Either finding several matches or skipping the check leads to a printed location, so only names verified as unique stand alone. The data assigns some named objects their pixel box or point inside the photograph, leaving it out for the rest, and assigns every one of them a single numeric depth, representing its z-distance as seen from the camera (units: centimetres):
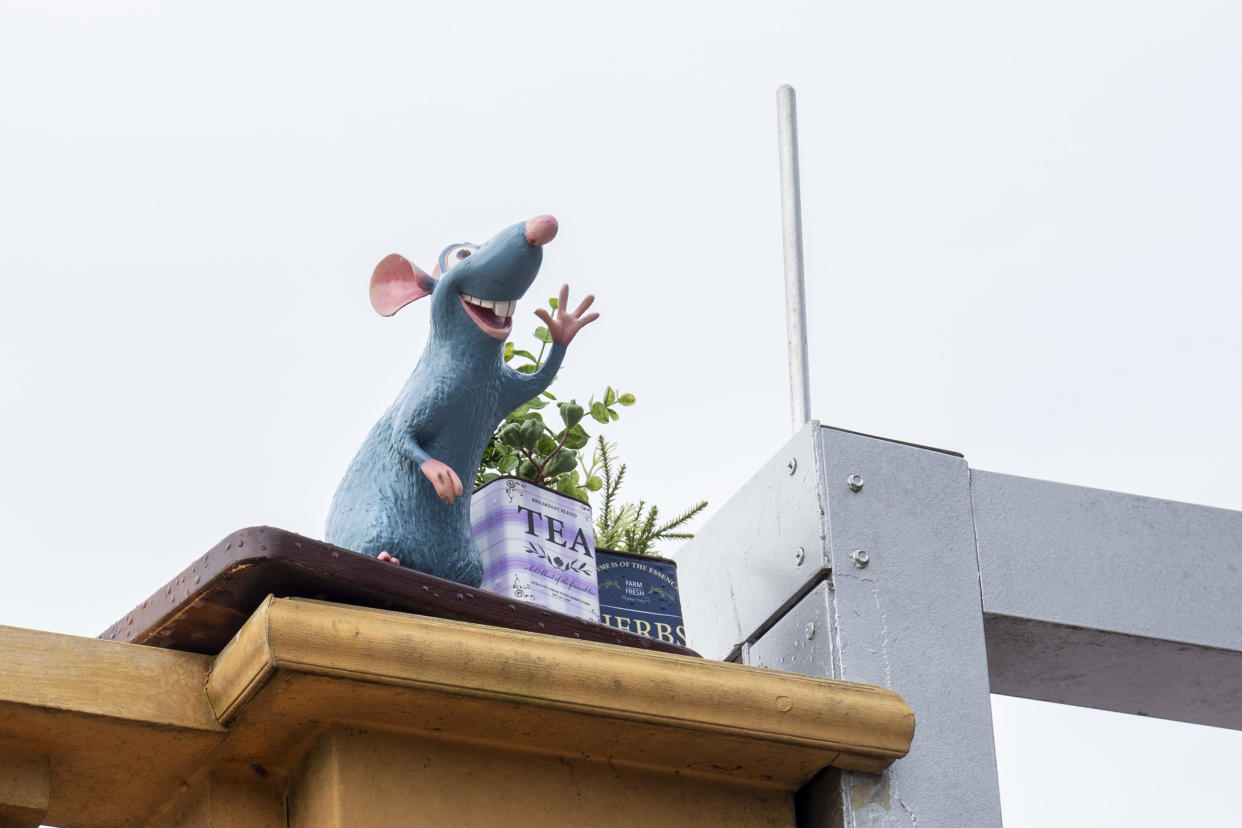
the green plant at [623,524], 500
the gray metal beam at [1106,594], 421
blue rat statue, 365
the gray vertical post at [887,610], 379
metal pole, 466
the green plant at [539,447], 441
